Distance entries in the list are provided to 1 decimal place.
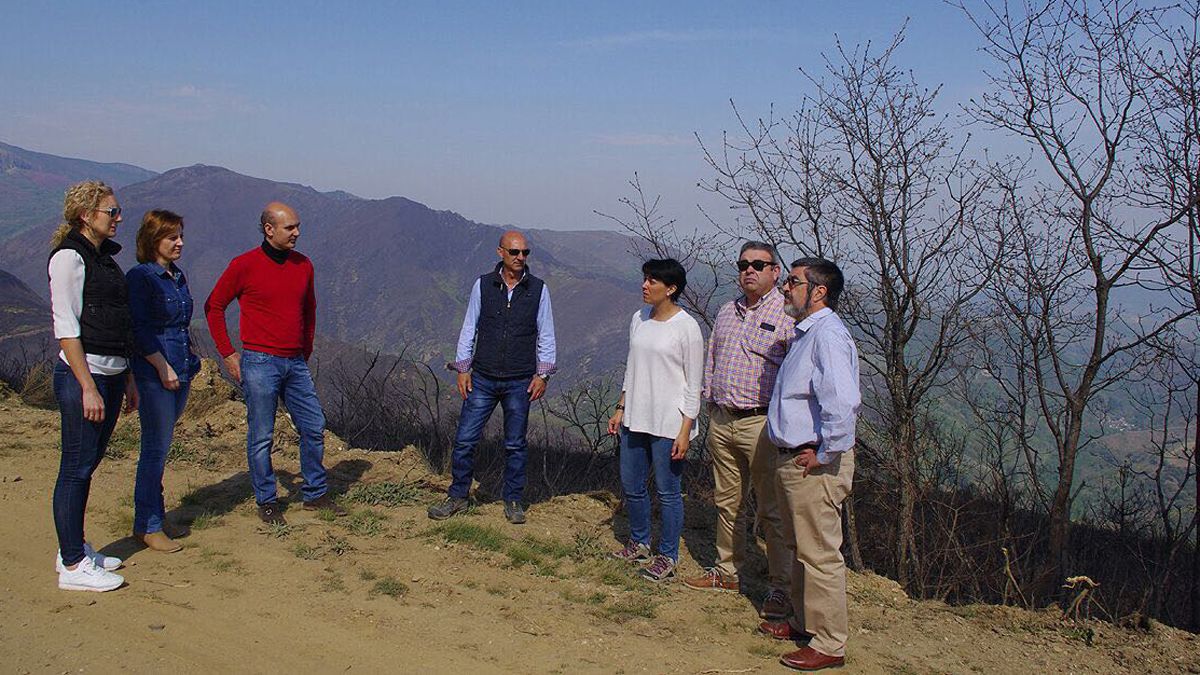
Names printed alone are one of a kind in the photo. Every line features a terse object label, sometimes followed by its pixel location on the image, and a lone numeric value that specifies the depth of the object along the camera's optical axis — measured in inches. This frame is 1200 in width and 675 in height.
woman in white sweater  195.5
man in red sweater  208.1
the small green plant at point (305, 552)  208.2
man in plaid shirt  185.3
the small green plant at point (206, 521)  223.8
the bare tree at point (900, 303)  250.7
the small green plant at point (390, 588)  190.5
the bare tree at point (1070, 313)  269.3
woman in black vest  161.3
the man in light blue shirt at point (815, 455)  154.4
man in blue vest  224.5
